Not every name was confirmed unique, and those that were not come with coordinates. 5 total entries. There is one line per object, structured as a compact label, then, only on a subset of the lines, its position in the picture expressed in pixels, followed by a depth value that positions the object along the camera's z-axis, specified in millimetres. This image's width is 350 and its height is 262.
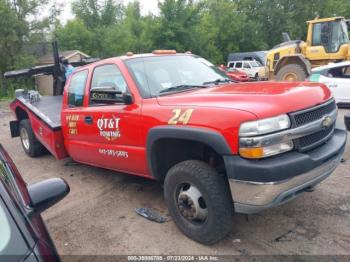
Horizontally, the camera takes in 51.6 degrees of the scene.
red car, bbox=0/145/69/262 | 1544
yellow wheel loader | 13367
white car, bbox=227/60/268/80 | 26312
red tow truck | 2881
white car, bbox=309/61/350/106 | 9508
